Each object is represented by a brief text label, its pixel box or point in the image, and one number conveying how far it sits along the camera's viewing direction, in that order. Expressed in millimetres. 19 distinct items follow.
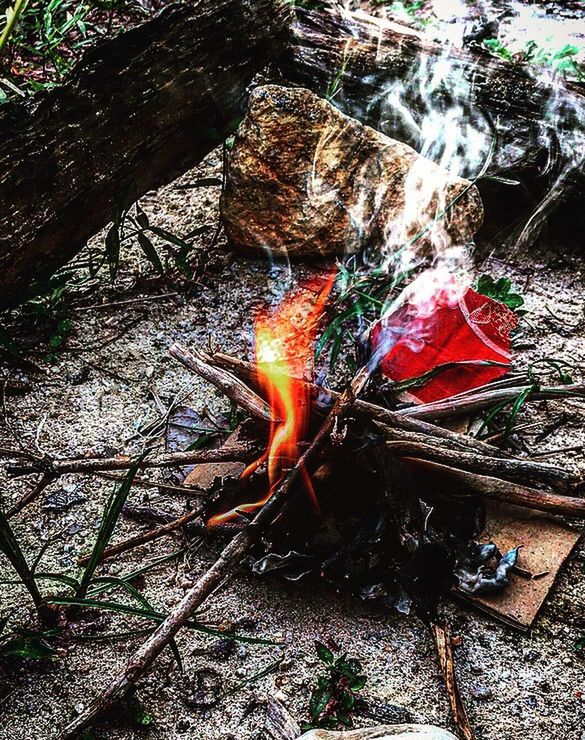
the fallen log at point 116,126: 769
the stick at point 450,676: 569
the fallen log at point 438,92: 942
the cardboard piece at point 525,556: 621
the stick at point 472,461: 642
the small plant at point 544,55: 1075
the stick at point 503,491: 648
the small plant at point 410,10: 1198
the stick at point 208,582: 559
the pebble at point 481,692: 587
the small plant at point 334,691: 569
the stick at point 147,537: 639
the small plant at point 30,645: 582
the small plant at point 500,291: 863
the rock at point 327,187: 913
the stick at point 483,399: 708
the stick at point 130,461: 629
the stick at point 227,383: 653
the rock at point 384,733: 527
